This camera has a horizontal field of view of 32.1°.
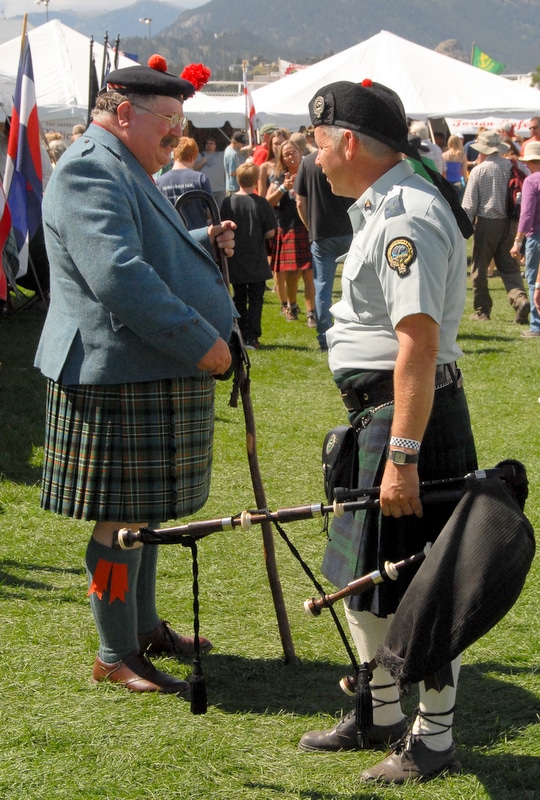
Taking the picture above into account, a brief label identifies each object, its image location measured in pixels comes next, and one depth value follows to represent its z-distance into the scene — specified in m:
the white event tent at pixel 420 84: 17.33
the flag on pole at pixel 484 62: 40.18
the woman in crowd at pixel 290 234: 10.70
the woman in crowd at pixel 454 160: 16.14
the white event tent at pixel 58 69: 16.81
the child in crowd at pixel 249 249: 9.49
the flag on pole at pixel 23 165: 7.12
